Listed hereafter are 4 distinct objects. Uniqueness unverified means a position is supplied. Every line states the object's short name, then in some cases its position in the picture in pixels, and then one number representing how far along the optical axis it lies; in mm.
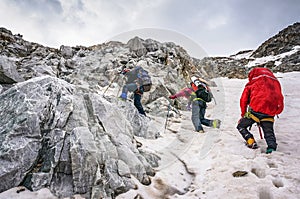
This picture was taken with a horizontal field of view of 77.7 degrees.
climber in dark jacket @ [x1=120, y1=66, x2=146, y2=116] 9328
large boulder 3977
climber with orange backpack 8516
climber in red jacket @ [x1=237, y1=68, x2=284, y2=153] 5504
